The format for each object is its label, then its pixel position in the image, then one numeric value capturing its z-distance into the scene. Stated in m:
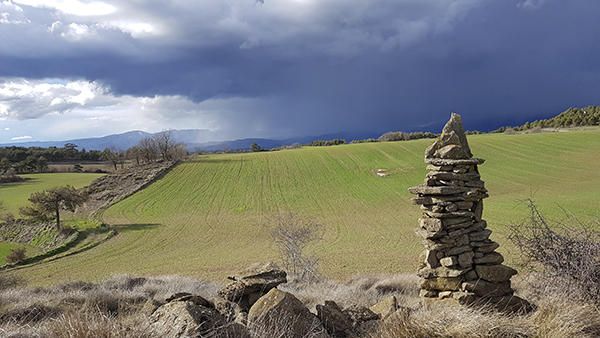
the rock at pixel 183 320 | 5.07
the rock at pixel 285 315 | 5.78
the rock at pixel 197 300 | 6.91
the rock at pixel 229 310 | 6.43
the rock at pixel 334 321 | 6.50
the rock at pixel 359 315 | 6.75
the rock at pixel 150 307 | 6.96
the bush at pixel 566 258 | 7.39
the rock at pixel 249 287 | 7.64
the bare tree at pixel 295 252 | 20.22
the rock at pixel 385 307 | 7.04
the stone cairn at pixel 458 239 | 8.19
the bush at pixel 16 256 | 36.97
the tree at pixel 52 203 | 50.06
